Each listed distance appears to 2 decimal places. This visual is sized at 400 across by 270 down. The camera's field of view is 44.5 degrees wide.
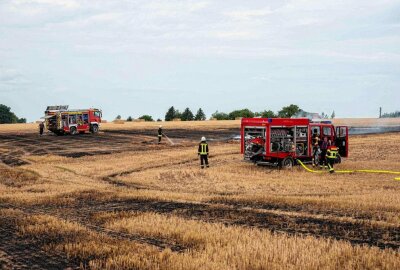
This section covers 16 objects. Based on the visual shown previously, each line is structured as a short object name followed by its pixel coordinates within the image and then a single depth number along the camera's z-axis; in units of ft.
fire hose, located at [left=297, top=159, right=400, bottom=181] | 77.85
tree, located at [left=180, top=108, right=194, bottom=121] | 371.15
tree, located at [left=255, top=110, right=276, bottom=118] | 292.92
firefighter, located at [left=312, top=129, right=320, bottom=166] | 84.69
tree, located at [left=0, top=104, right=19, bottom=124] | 431.84
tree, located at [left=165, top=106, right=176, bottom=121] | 385.23
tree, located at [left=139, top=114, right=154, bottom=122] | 369.50
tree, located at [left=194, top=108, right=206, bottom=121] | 368.48
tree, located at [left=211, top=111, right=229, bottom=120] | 369.57
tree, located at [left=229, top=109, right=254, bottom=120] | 363.56
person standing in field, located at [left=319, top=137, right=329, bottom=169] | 85.81
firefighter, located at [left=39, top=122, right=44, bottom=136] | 186.19
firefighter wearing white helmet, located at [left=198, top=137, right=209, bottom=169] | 90.02
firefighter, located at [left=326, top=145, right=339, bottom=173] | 80.48
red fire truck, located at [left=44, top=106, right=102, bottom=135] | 173.47
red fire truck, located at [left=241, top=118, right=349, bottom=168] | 84.02
